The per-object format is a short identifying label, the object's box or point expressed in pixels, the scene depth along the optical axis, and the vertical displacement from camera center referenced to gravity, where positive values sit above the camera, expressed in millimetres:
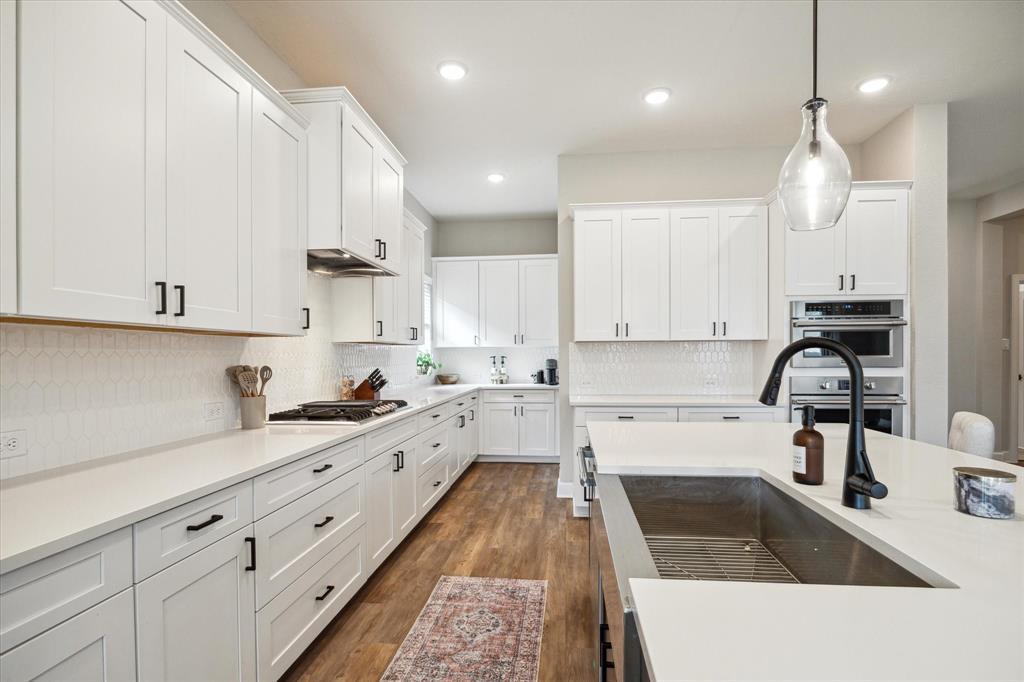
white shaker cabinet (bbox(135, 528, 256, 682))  1275 -779
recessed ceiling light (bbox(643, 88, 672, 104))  3264 +1643
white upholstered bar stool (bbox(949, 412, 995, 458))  1939 -359
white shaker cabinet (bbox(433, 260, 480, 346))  6094 +506
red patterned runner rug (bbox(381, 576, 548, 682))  2002 -1315
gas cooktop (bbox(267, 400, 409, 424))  2562 -374
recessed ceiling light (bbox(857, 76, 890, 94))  3143 +1660
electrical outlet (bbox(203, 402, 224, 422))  2280 -319
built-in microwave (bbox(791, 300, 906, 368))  3502 +110
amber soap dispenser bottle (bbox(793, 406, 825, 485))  1300 -288
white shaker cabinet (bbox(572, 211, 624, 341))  4027 +573
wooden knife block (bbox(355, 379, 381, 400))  3512 -344
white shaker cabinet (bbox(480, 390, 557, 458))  5652 -918
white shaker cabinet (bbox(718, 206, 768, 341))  3908 +559
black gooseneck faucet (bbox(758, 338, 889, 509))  1093 -252
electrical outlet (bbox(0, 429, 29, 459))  1445 -299
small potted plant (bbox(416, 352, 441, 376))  5734 -238
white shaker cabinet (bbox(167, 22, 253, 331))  1718 +591
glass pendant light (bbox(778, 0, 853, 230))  1607 +554
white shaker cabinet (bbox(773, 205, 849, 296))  3553 +592
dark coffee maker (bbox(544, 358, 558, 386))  5891 -356
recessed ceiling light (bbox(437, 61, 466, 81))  2940 +1629
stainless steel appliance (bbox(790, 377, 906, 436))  3479 -386
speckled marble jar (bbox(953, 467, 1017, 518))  1053 -317
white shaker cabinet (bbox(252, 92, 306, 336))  2207 +578
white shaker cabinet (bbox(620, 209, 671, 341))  3984 +552
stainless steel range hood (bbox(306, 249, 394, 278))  2834 +490
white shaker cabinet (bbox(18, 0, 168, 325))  1236 +509
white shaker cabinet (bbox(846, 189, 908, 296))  3535 +728
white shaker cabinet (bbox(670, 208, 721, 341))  3943 +563
